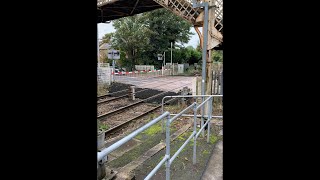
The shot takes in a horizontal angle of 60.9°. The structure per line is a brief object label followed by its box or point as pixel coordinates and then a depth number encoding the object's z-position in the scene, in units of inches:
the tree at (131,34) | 1215.6
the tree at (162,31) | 1234.6
